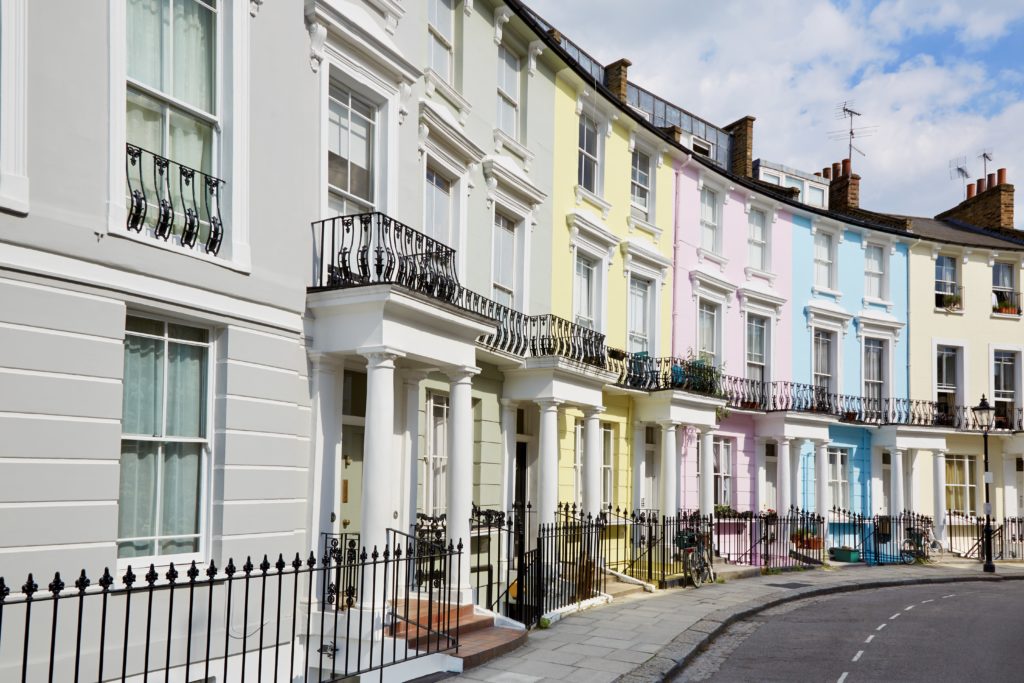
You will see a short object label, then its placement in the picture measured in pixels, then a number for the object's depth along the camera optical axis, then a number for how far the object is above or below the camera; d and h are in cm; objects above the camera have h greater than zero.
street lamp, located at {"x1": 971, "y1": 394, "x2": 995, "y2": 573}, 2414 -190
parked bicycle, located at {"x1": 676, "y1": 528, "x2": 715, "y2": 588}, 1856 -240
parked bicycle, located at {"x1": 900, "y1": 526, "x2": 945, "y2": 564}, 2570 -301
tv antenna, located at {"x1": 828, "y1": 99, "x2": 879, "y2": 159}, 3072 +1030
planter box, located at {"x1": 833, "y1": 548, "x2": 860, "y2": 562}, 2478 -313
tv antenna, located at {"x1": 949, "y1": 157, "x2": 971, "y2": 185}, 3453 +946
